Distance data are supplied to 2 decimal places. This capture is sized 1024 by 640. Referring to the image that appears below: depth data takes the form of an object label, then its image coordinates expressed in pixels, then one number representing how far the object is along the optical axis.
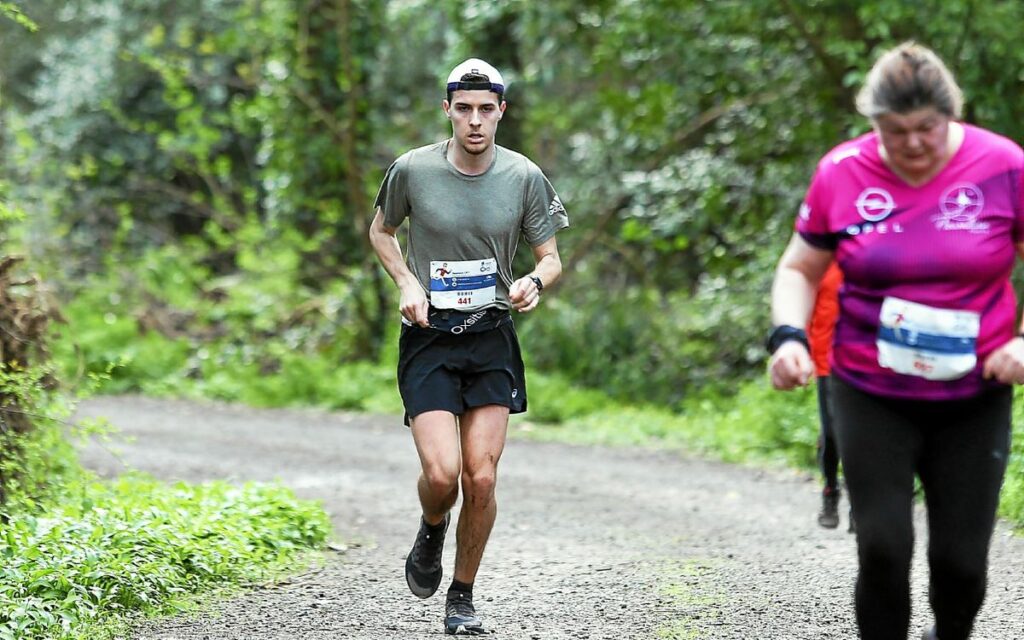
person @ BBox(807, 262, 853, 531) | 15.42
